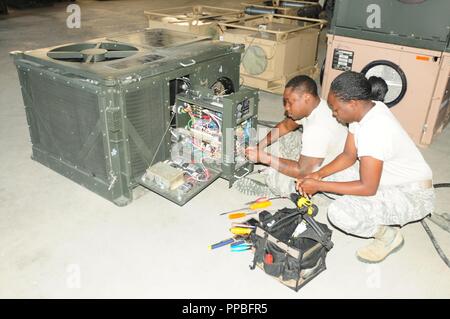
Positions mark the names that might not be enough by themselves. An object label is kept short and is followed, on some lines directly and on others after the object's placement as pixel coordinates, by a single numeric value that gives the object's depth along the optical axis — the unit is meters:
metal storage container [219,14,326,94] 4.90
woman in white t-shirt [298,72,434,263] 2.16
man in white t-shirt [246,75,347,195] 2.54
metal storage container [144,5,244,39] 5.38
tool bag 2.12
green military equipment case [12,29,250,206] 2.65
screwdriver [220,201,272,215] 2.92
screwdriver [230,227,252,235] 2.55
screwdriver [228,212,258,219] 2.81
